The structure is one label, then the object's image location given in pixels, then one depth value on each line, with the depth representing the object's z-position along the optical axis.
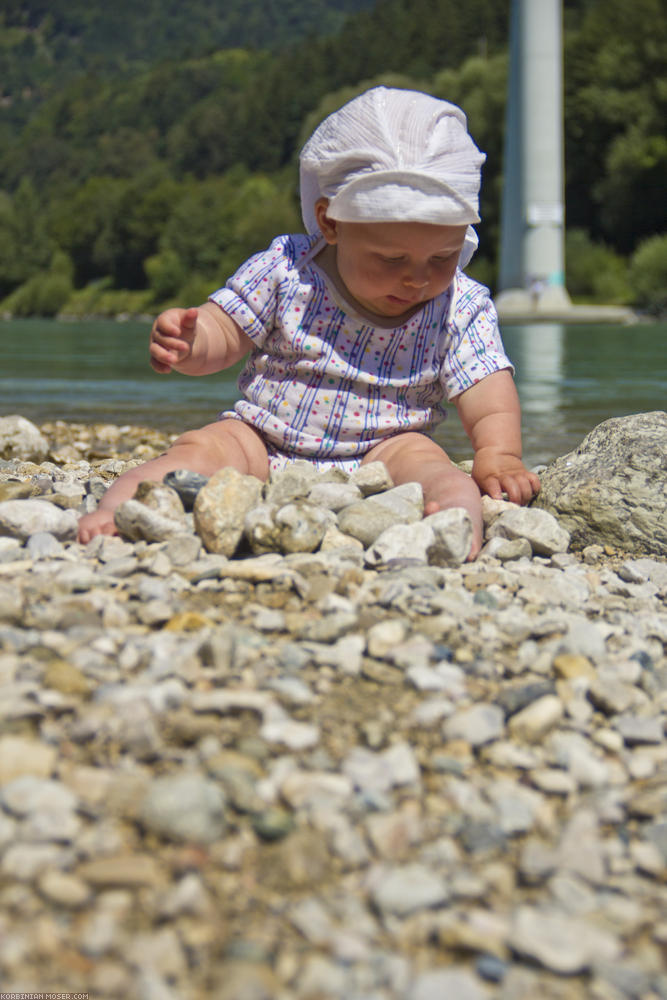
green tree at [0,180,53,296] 61.19
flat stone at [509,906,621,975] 1.00
